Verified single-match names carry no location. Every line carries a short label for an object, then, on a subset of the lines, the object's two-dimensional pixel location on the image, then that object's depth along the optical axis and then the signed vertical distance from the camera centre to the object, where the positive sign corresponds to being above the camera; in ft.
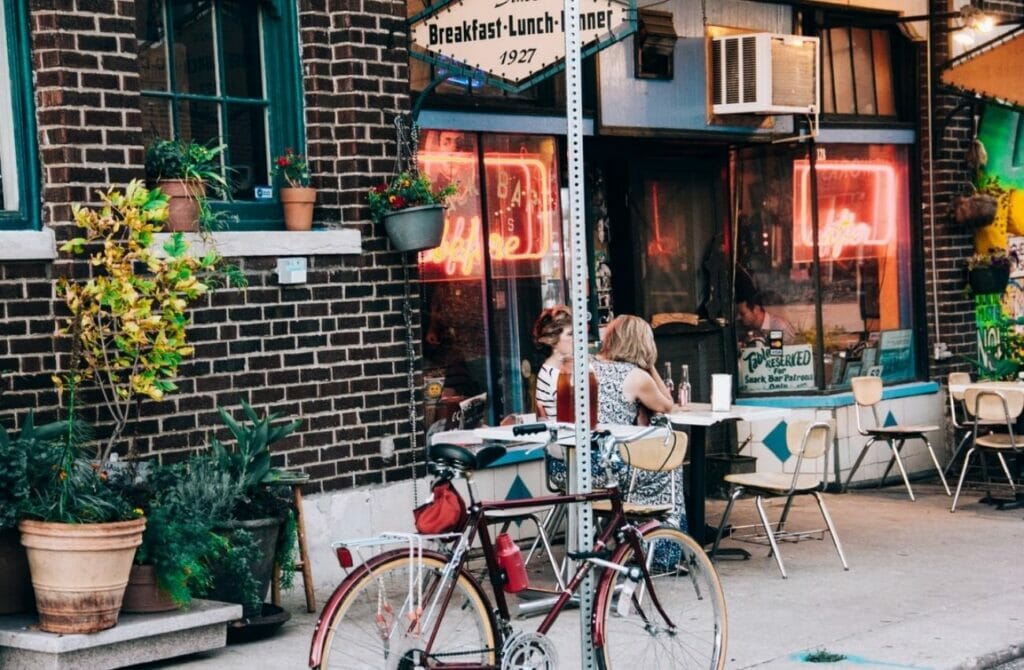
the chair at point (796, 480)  30.40 -4.67
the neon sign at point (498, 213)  32.83 +0.89
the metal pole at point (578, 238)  17.62 +0.14
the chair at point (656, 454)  27.81 -3.69
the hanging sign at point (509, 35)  28.32 +4.01
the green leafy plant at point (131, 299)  22.80 -0.46
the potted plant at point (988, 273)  43.80 -1.07
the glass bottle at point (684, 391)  32.91 -3.05
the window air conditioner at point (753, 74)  37.47 +4.09
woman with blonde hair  29.45 -2.59
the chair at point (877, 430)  38.63 -4.78
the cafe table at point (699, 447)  30.68 -3.99
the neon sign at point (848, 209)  41.34 +0.84
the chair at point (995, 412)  37.11 -4.25
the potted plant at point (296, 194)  27.68 +1.20
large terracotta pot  21.40 -4.14
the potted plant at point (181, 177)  25.95 +1.48
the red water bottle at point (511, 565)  19.40 -3.88
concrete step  21.47 -5.27
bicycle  17.67 -4.28
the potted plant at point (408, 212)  28.66 +0.83
